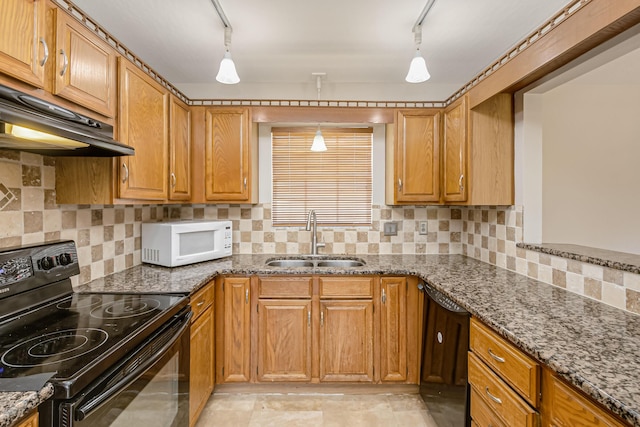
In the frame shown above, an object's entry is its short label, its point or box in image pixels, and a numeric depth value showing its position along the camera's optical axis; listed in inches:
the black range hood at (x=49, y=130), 35.1
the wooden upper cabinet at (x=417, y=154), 95.3
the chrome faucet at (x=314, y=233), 103.1
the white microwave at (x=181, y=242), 81.2
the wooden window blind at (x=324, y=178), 108.8
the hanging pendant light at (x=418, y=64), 65.7
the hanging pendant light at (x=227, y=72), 64.8
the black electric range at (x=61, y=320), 34.6
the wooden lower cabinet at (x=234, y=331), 83.0
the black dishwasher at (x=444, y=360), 57.7
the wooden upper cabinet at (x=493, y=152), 79.0
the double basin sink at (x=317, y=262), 102.0
